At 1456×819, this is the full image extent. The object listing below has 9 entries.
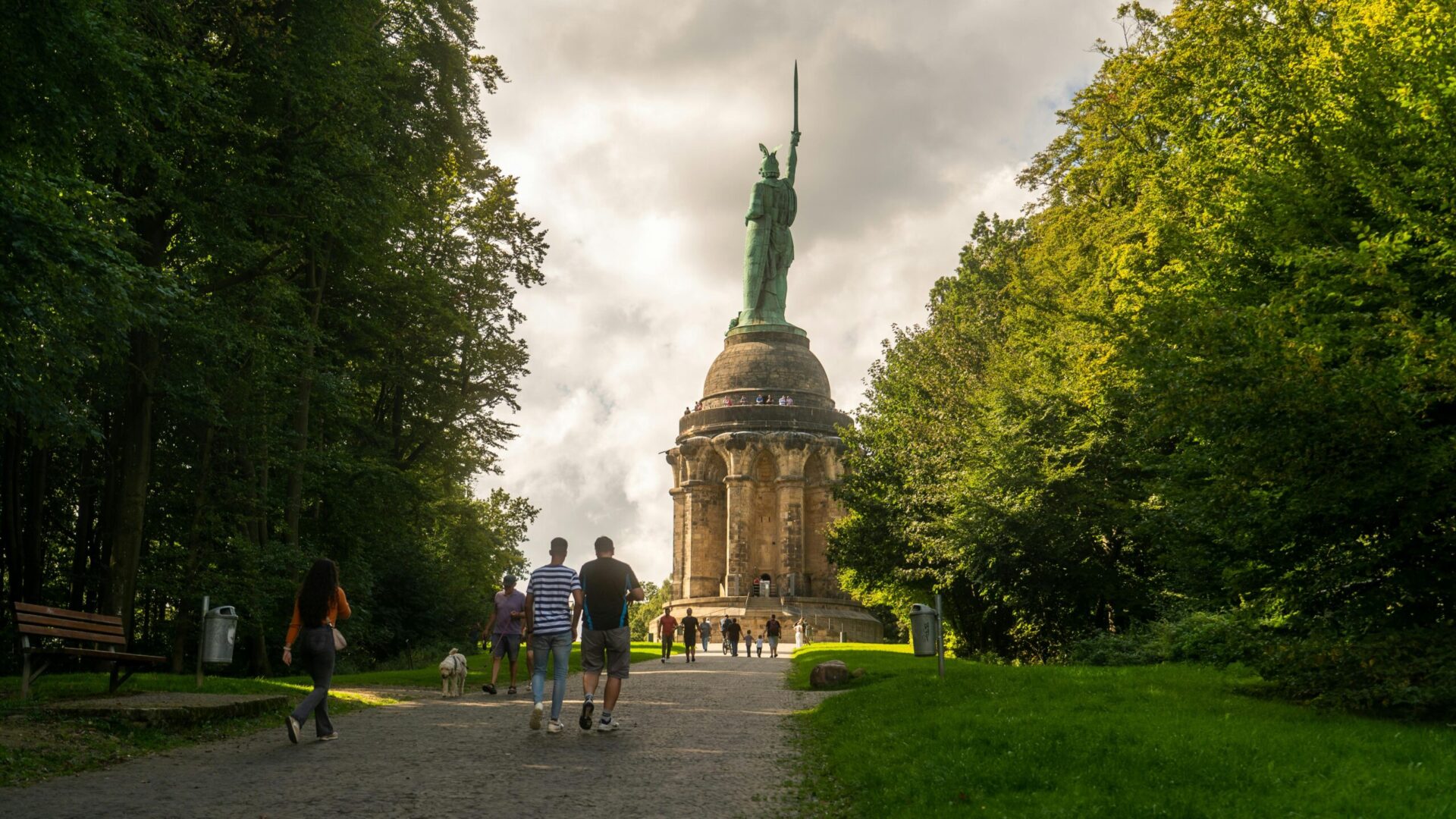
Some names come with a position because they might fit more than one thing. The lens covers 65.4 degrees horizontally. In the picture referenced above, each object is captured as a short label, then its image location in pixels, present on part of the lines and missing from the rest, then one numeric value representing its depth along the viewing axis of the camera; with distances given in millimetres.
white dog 16172
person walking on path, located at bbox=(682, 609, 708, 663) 30984
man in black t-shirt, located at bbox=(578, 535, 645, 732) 11352
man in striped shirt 11477
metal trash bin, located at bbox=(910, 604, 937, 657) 16188
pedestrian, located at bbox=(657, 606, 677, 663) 31375
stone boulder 18739
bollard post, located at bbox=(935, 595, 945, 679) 14611
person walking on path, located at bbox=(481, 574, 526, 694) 16734
